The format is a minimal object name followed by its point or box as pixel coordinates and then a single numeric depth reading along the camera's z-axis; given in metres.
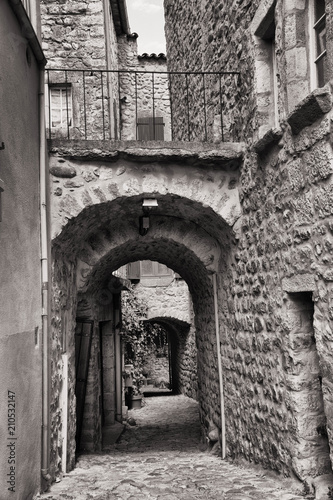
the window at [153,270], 13.48
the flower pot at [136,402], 12.55
